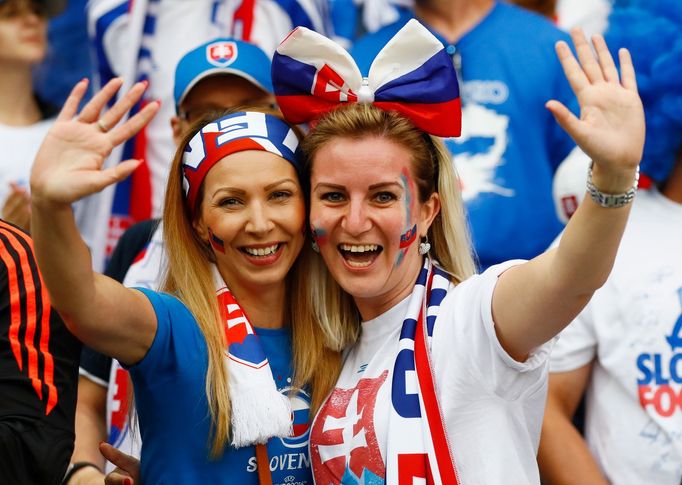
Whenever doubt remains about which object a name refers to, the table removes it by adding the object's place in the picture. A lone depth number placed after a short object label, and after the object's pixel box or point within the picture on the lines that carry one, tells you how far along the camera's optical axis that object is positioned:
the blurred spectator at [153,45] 9.95
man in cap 7.82
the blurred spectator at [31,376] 5.72
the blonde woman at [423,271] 5.21
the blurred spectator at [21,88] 9.62
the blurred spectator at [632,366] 7.38
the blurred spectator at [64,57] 10.42
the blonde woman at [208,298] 5.30
